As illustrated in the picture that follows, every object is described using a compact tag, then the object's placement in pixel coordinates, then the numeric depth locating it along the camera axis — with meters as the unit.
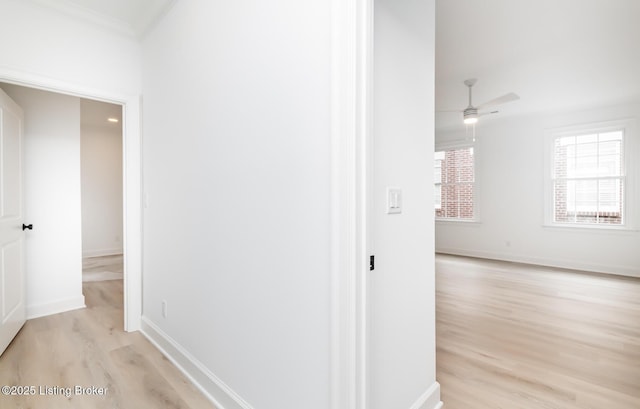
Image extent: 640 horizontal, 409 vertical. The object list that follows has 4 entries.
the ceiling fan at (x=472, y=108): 3.77
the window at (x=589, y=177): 5.07
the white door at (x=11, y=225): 2.43
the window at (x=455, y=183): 6.62
